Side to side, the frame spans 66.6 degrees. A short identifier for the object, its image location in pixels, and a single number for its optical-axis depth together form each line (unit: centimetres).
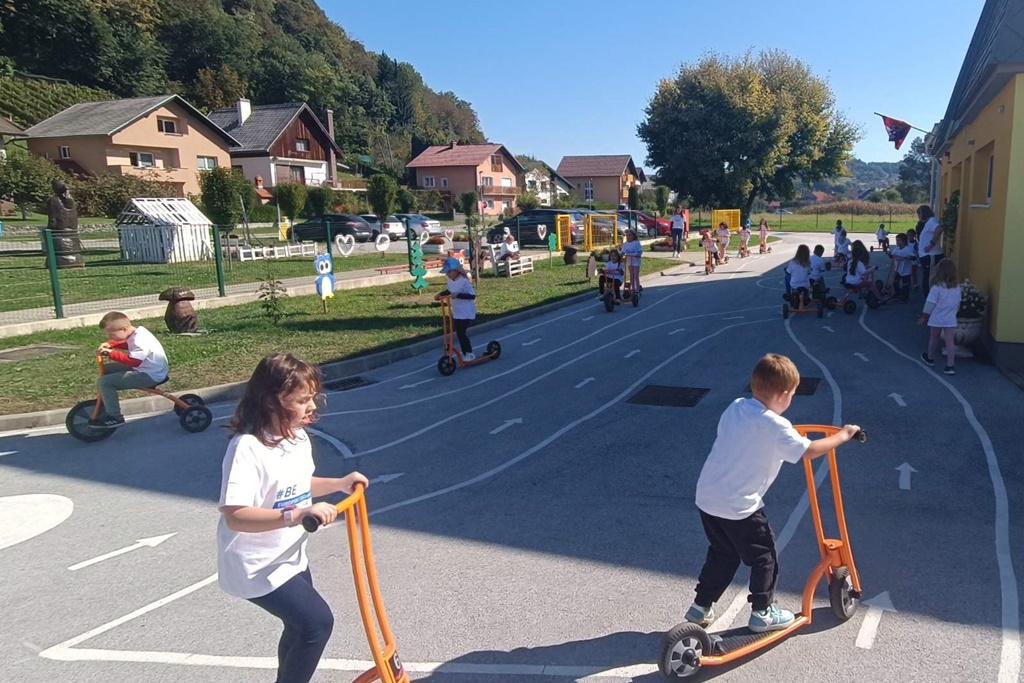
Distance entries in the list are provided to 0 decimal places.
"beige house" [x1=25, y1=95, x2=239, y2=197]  5069
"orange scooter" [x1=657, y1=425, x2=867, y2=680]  388
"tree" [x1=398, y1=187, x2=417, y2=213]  6400
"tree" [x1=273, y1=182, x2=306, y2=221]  3691
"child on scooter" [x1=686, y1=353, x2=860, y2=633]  387
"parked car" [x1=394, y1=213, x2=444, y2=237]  3959
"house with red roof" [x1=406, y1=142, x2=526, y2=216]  8156
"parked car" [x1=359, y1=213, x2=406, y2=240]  3841
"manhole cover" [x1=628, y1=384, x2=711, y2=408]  973
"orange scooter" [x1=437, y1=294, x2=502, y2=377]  1191
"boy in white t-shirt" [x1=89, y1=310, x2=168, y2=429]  817
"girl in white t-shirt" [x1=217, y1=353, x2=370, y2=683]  303
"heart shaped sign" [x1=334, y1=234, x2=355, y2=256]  3121
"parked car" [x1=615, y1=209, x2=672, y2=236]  4241
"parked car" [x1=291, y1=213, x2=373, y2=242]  3594
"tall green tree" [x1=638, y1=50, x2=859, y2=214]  5397
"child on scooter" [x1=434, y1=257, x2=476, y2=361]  1203
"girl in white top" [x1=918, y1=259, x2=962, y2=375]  1055
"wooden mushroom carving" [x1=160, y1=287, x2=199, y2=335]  1446
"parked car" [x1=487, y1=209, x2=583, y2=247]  3644
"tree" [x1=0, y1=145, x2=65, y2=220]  3703
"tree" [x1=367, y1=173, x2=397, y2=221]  4038
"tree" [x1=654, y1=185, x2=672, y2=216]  6682
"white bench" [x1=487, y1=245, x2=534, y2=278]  2475
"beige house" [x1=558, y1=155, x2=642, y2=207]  9594
